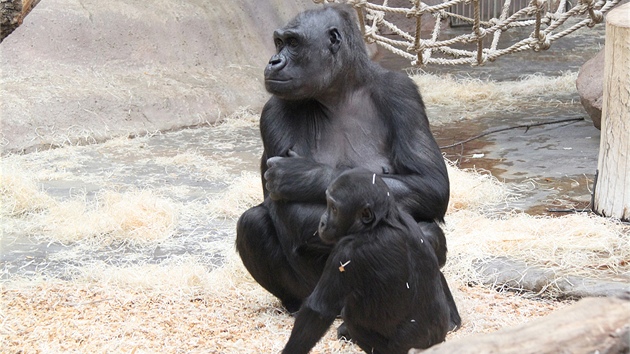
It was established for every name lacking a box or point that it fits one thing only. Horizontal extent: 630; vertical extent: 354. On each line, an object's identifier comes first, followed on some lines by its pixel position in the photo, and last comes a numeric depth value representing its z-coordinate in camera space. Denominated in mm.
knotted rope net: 12484
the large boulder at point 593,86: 12883
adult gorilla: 6520
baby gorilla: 5492
